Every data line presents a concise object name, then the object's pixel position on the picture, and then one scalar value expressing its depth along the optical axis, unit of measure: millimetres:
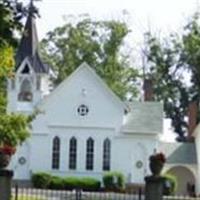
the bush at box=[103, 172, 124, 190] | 51250
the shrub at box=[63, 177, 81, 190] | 50606
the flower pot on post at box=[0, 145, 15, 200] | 24656
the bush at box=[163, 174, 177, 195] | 47919
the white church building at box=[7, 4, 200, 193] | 53781
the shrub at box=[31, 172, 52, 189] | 50719
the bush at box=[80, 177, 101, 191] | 50781
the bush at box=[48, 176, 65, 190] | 50688
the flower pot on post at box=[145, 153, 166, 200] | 24938
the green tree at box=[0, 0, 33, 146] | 32100
